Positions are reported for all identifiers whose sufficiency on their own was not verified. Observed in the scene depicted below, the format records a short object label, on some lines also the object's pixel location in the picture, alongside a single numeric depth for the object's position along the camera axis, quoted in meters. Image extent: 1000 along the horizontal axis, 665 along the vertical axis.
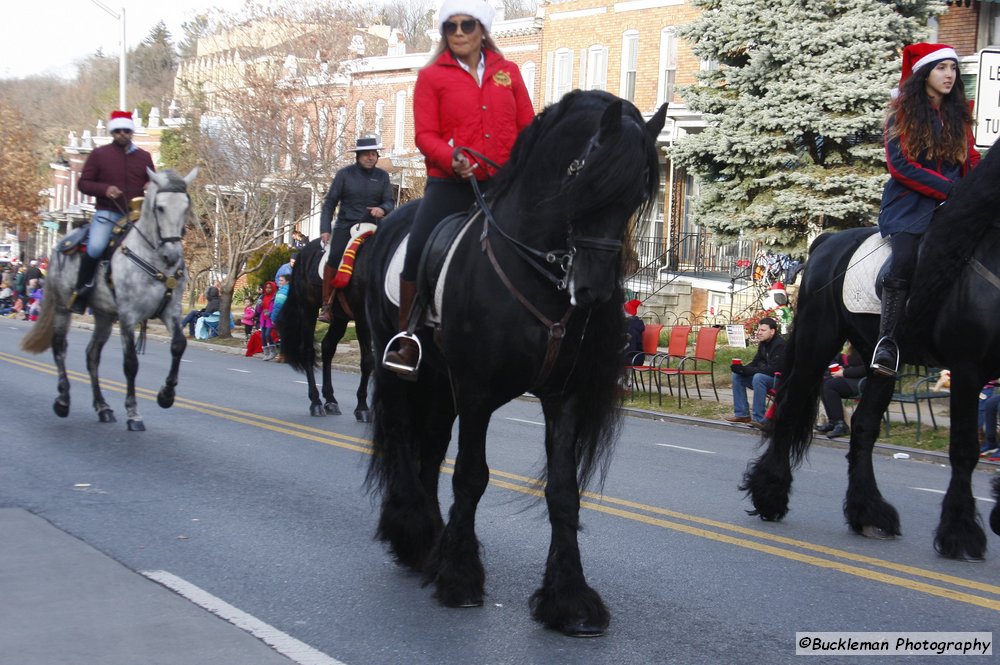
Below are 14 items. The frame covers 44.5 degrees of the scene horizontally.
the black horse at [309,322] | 14.66
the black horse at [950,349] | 7.39
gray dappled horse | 12.25
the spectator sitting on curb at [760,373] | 16.11
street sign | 11.95
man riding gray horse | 12.70
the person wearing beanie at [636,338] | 18.97
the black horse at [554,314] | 5.46
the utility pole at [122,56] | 40.41
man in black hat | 13.91
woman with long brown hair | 7.93
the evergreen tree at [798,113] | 24.19
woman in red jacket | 6.58
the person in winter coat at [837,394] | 15.44
